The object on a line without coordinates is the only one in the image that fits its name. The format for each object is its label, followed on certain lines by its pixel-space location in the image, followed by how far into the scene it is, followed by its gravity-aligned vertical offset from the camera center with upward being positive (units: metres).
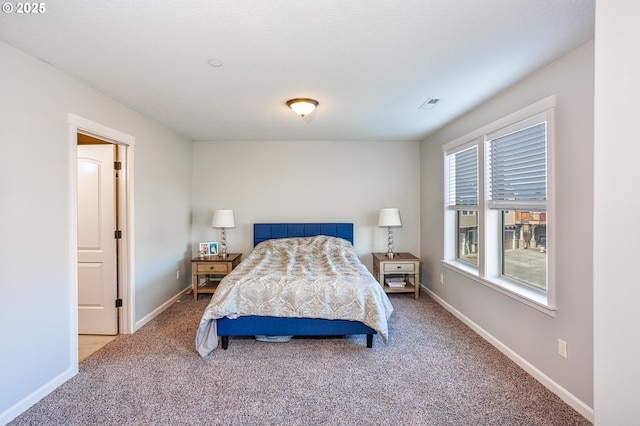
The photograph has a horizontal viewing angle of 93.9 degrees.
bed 2.77 -0.90
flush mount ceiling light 2.94 +1.06
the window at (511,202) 2.30 +0.10
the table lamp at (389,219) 4.52 -0.11
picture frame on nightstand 4.55 -0.56
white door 3.19 -0.31
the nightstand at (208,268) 4.28 -0.80
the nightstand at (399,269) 4.32 -0.83
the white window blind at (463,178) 3.37 +0.42
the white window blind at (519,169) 2.33 +0.37
